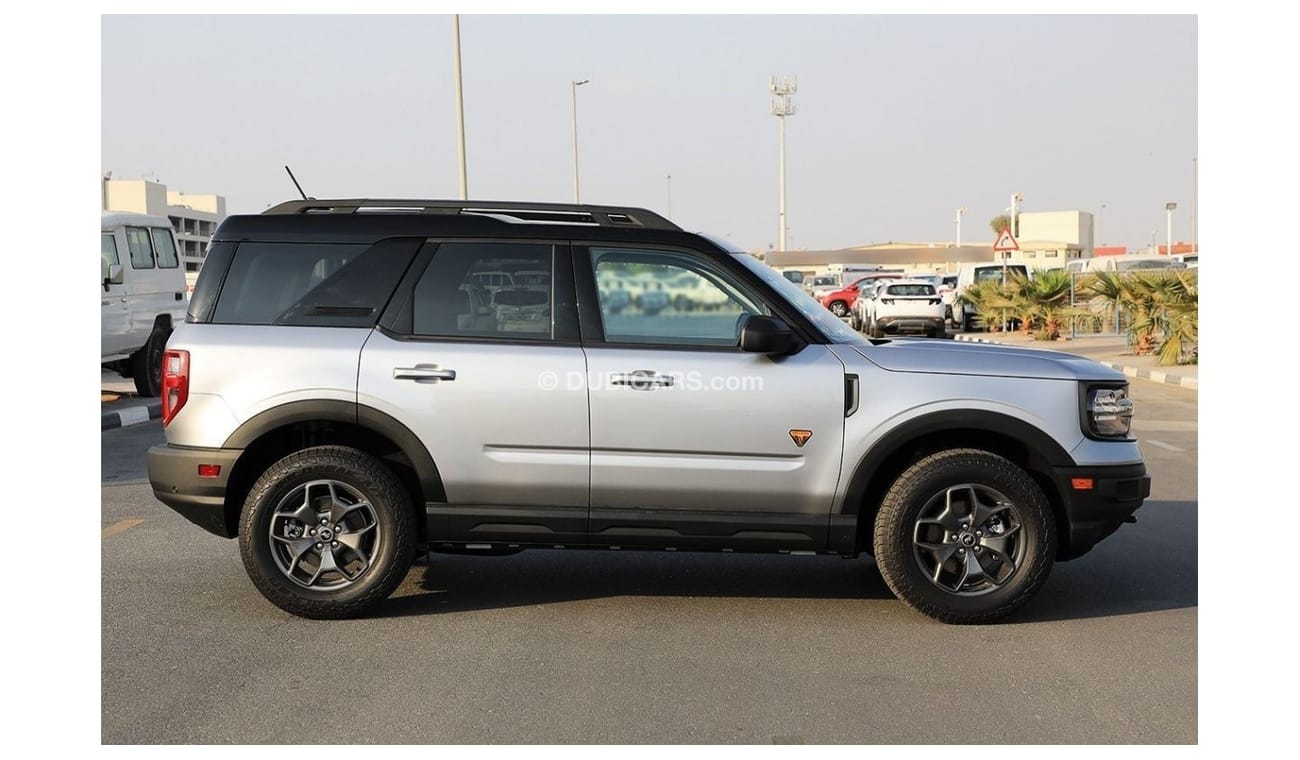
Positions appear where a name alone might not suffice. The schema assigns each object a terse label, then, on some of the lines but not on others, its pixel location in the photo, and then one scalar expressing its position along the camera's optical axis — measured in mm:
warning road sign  31523
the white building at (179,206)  120688
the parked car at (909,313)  30500
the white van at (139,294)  15320
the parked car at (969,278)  36031
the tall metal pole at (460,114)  28656
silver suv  5914
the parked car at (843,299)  41188
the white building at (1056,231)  112562
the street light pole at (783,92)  75188
